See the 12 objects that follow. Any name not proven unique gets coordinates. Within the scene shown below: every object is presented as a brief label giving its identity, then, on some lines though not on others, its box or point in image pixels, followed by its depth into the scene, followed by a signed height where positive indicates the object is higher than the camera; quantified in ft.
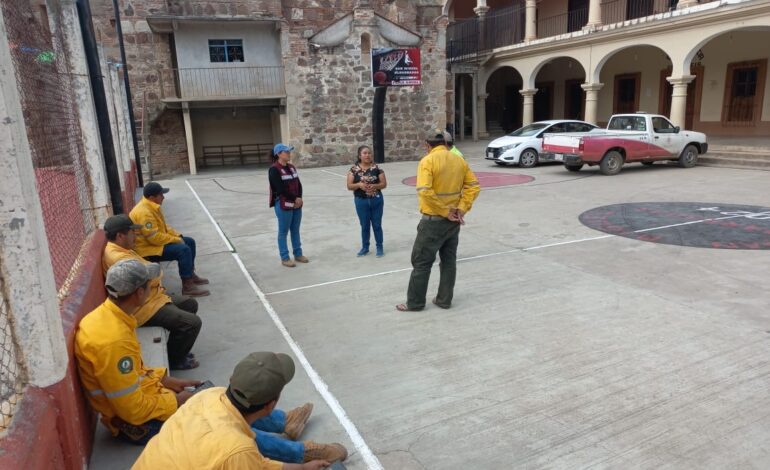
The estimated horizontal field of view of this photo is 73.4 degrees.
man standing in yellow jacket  16.02 -2.70
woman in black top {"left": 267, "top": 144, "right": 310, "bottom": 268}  21.80 -2.80
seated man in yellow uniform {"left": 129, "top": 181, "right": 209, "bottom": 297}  17.93 -3.73
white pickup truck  45.06 -2.25
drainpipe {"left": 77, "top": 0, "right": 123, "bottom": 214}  19.08 +1.22
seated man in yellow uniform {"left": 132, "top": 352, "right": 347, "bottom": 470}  6.23 -3.66
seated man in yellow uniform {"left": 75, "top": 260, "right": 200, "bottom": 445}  9.05 -3.96
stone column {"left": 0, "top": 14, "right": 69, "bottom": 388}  6.79 -1.69
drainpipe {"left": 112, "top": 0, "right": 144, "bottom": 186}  44.23 +2.24
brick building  61.00 +7.28
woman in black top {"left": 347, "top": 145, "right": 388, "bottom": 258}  22.67 -2.82
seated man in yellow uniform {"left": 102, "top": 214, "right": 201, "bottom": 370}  12.93 -4.36
